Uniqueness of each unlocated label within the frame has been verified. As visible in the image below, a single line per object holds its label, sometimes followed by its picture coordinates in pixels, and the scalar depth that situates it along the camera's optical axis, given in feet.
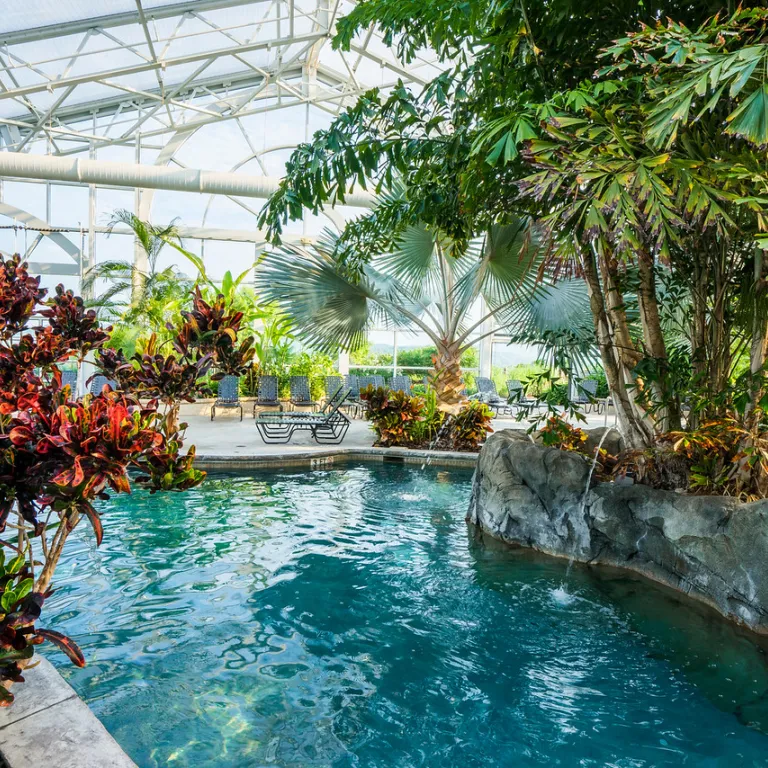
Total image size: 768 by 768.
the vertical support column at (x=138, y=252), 42.72
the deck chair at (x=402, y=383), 45.52
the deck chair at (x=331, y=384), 43.16
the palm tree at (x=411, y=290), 23.18
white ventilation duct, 32.30
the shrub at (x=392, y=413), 28.32
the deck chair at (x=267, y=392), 38.45
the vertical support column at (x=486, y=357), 59.41
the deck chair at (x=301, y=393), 40.04
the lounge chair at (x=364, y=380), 47.82
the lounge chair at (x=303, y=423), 29.22
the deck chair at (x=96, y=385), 34.63
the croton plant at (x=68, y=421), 4.64
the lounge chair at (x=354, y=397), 43.14
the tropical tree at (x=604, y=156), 7.27
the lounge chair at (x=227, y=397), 40.11
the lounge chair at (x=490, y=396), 43.39
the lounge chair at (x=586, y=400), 44.78
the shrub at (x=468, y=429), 27.81
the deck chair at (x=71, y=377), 37.30
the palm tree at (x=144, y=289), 37.78
